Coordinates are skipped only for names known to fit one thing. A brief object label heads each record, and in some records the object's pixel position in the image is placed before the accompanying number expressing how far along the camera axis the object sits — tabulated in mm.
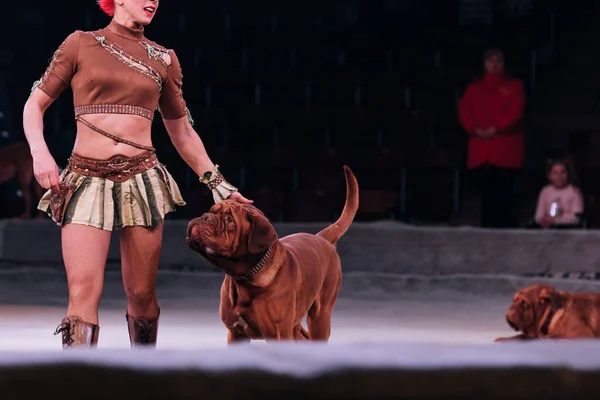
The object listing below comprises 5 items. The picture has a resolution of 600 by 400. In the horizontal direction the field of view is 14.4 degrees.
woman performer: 7680
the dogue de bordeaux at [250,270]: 8287
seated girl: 17934
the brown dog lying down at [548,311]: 11239
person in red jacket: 18854
